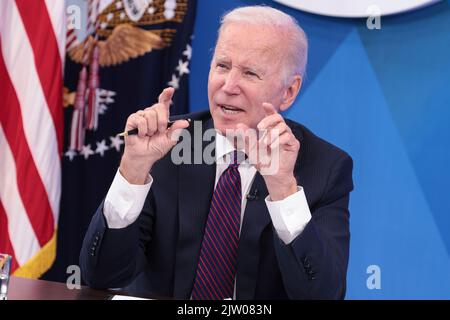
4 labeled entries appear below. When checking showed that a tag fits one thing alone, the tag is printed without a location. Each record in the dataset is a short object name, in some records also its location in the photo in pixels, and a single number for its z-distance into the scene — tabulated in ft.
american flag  22.80
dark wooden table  12.28
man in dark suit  13.42
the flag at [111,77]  23.79
